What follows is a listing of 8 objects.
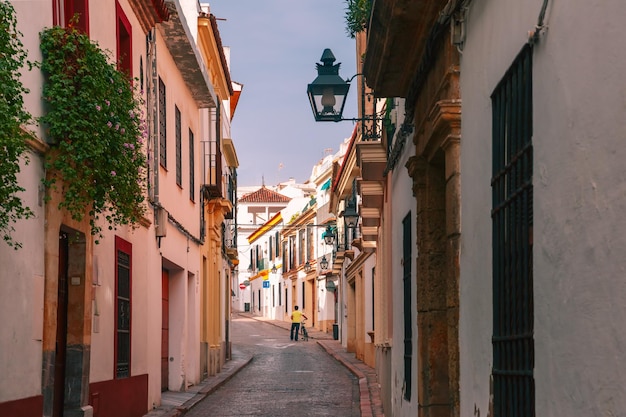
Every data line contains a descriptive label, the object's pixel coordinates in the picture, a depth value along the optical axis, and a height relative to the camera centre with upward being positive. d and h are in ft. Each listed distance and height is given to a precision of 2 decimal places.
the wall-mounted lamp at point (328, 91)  38.68 +7.65
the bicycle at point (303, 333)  135.15 -5.33
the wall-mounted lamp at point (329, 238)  119.75 +6.48
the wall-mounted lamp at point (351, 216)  78.69 +5.93
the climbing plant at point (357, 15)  37.18 +10.22
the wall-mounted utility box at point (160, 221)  48.78 +3.48
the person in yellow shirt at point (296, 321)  133.49 -3.65
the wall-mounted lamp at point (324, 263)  142.41 +4.20
